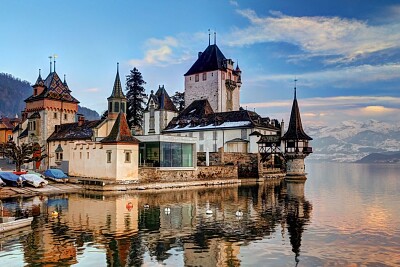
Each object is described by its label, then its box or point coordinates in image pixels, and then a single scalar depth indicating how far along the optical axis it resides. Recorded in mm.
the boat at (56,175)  44516
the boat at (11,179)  38875
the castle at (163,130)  44750
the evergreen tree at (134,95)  81438
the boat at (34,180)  39750
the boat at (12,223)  20658
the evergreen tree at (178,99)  99100
